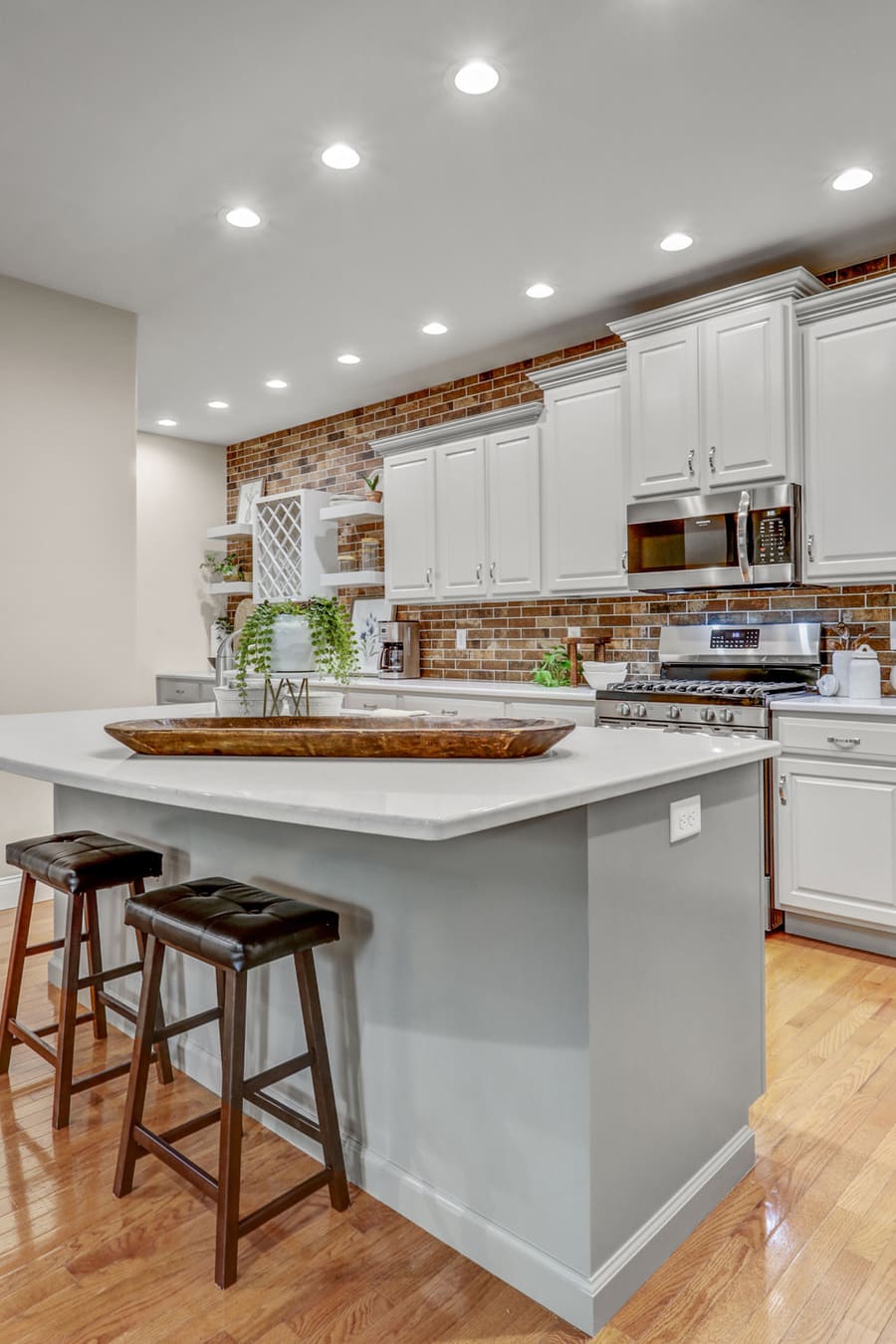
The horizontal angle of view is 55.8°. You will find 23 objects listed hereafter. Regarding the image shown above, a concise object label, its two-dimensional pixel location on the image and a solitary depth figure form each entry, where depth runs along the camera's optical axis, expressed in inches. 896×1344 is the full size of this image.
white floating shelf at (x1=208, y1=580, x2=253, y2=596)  244.2
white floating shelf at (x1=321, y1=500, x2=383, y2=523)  202.8
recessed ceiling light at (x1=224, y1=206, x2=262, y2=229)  120.4
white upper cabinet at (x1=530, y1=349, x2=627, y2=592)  155.0
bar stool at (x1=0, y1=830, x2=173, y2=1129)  79.3
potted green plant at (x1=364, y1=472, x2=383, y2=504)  210.7
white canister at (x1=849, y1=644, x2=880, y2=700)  129.3
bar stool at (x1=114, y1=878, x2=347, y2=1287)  59.0
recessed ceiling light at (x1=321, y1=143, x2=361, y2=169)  106.0
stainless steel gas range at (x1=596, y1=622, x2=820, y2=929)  129.7
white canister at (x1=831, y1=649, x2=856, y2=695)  134.3
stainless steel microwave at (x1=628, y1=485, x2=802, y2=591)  132.4
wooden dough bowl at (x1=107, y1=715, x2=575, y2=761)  63.3
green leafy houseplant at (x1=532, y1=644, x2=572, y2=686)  175.9
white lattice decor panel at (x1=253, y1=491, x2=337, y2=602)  219.5
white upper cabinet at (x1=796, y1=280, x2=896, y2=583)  124.3
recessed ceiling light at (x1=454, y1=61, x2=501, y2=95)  91.3
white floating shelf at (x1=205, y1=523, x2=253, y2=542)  240.5
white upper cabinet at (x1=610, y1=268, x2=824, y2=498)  130.9
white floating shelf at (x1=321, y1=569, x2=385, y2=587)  205.9
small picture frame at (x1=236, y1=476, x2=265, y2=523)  247.3
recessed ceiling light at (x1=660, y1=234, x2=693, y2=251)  129.1
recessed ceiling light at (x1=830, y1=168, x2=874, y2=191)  111.3
